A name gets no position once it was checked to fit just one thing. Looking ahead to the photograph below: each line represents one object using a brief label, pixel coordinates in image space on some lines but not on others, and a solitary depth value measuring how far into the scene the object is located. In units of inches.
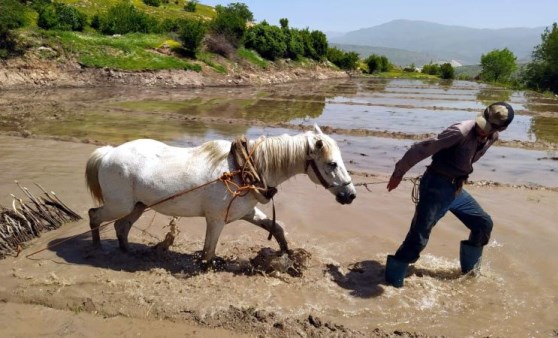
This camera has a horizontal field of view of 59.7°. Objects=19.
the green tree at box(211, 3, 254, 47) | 1641.2
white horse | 188.9
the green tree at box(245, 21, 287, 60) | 1753.2
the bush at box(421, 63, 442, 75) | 2659.9
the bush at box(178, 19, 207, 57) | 1418.6
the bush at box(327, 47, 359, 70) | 2345.0
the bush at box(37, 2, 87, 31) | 1282.0
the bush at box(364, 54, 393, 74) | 2539.4
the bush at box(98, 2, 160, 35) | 1475.1
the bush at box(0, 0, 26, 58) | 1091.9
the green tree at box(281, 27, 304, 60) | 1914.4
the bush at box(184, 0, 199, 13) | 2423.7
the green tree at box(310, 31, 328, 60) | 2159.2
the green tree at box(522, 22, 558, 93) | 1657.2
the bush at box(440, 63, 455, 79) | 2395.4
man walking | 175.3
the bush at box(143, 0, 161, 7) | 2298.2
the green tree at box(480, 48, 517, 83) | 2340.1
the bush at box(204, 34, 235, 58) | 1560.0
